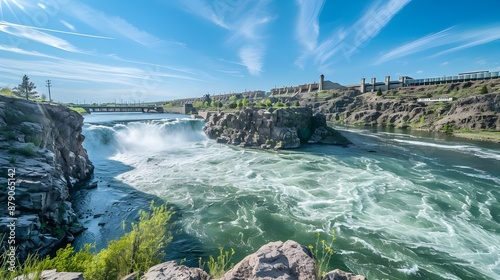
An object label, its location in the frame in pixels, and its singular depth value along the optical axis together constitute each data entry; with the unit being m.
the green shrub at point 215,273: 6.77
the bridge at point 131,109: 105.12
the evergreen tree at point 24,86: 38.49
